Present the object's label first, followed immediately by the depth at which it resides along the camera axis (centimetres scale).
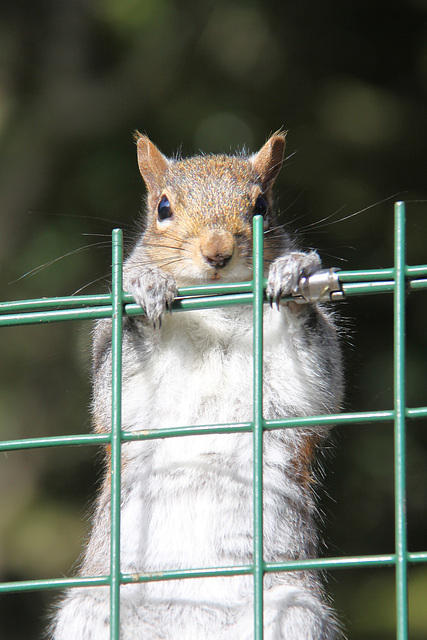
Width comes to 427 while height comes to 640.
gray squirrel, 257
